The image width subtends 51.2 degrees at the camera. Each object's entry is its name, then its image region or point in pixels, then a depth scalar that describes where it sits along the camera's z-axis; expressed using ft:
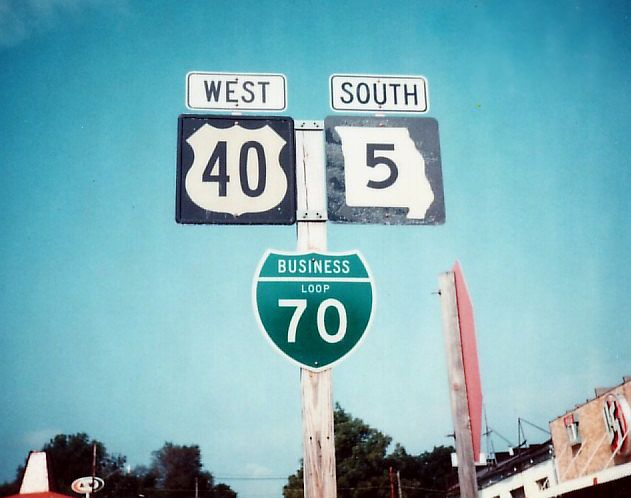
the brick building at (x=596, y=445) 57.36
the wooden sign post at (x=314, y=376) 10.53
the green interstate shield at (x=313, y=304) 11.05
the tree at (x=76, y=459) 266.98
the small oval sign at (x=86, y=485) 99.35
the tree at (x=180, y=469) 270.05
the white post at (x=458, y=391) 10.87
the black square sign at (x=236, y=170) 12.42
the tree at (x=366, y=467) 208.33
